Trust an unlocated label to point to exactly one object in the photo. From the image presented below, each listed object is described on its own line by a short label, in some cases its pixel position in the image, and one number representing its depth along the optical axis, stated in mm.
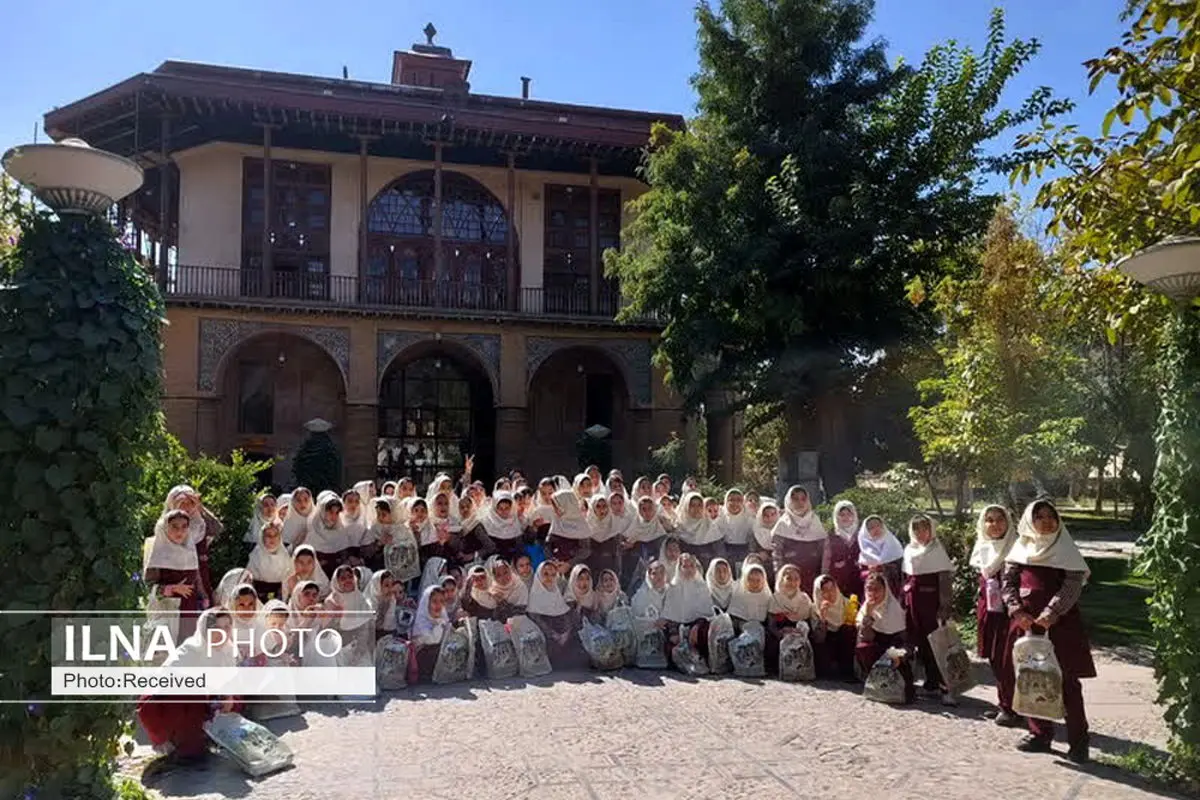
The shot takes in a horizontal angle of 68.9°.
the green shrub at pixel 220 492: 8750
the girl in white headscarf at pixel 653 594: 7938
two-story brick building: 18000
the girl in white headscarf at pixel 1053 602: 5430
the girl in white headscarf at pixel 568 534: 9219
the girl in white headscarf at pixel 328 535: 8172
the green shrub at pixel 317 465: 16062
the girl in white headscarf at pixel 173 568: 6137
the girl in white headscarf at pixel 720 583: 7953
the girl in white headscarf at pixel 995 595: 6016
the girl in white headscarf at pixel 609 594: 8023
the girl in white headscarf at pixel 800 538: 8406
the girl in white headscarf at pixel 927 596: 6770
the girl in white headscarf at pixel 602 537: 9266
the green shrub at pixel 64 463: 3482
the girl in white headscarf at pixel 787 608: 7520
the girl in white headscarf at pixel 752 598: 7695
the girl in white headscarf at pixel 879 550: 7504
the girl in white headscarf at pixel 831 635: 7379
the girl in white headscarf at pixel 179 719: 5070
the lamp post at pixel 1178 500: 4633
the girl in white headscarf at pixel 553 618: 7793
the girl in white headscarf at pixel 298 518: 8258
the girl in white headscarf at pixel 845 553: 8039
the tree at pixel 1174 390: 4641
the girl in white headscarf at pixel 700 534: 9359
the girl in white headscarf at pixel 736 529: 9398
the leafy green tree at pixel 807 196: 13266
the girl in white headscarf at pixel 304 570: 7008
